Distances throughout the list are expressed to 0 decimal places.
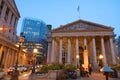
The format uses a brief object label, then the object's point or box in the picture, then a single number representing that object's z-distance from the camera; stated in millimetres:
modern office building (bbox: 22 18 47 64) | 117700
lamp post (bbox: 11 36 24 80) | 11430
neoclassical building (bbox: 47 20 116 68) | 39188
